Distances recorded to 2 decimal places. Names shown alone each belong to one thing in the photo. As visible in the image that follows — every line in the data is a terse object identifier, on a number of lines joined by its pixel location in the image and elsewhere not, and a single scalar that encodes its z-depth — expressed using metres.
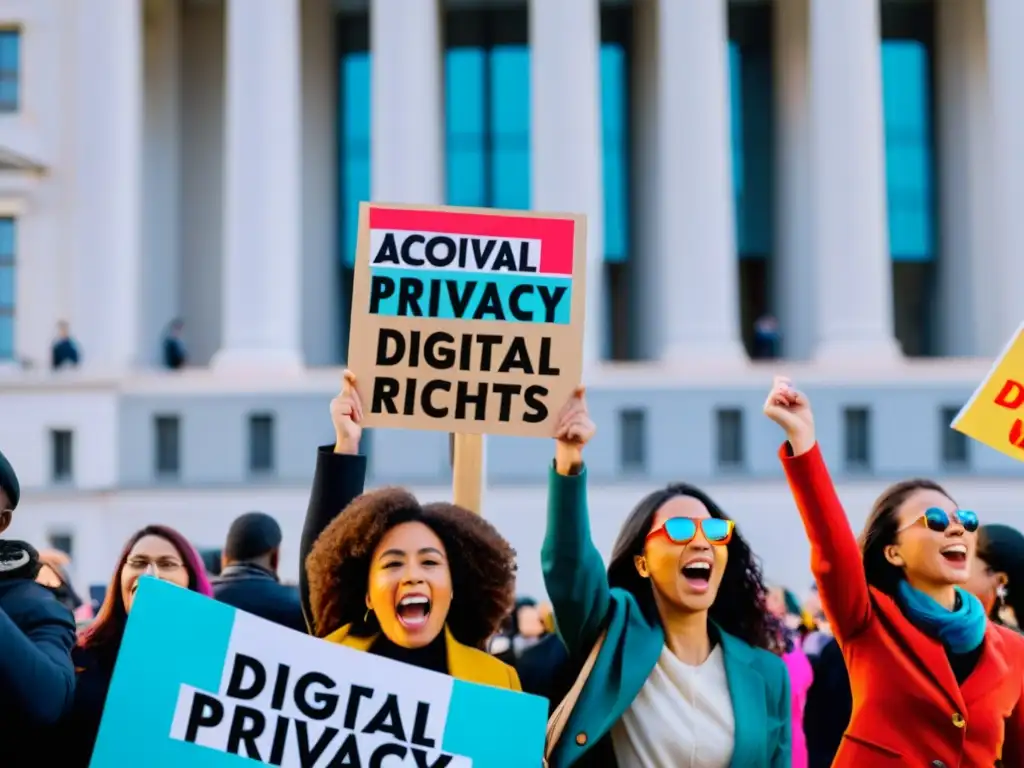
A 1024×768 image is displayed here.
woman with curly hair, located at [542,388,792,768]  6.64
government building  40.38
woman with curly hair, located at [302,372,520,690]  6.45
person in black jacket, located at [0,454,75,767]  5.55
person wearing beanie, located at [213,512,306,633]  9.91
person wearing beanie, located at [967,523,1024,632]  8.91
